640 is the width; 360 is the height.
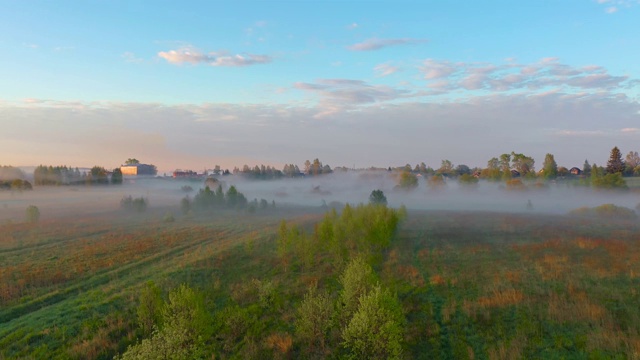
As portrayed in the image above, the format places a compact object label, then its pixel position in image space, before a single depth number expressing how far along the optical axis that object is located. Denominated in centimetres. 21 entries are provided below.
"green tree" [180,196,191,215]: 12206
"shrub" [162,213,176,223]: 9610
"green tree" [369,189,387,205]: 9689
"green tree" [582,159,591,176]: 19660
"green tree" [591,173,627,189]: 13250
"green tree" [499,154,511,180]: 18300
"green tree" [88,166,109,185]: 18580
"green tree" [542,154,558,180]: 18075
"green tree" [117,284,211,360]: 1922
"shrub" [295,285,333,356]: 2408
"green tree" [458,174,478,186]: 18738
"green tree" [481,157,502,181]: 19110
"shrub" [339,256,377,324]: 2519
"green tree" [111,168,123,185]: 18625
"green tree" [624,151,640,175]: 16912
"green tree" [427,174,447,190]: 18750
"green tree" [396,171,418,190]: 17925
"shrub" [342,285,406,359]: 2081
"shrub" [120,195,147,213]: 12266
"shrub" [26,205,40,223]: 8806
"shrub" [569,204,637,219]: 9026
